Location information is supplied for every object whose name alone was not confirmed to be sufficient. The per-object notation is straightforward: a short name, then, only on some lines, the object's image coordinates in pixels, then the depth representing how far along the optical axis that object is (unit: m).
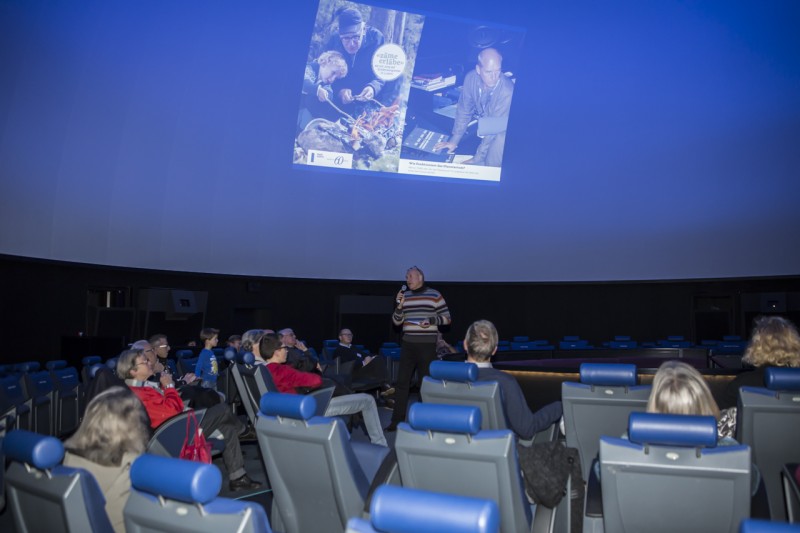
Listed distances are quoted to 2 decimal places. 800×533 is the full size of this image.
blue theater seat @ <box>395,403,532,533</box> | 2.48
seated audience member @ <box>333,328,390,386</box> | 8.32
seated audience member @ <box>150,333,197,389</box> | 6.28
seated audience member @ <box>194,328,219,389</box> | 6.77
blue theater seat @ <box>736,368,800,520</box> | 2.98
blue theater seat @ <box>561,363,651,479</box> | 3.56
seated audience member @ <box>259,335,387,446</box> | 5.36
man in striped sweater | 5.95
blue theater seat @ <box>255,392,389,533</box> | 2.74
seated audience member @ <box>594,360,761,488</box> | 2.72
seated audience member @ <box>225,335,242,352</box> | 8.20
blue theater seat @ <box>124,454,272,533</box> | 1.75
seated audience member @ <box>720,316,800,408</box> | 3.69
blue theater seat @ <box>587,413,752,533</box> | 2.20
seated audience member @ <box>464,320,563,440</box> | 3.75
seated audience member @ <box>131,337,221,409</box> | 5.28
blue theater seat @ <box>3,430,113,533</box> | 2.06
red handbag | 3.58
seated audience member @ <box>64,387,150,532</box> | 2.52
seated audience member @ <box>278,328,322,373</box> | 6.95
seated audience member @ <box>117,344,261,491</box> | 4.14
